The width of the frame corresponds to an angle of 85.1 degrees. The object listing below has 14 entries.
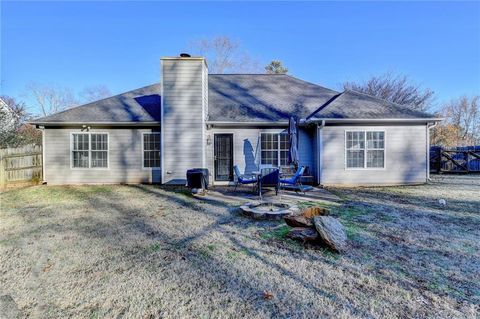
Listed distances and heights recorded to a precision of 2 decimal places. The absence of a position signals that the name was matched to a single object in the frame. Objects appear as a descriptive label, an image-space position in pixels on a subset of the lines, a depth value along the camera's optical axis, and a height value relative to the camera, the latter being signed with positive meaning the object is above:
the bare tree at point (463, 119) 28.33 +3.90
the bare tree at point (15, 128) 11.96 +1.50
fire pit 5.19 -1.15
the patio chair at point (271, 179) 7.55 -0.71
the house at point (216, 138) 10.09 +0.69
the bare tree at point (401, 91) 23.70 +5.83
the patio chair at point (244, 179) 8.38 -0.80
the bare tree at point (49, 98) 29.58 +6.67
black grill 8.19 -0.73
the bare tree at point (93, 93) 32.16 +7.77
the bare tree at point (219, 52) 26.03 +10.37
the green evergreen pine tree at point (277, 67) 26.80 +9.02
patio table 7.56 -0.66
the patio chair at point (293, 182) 8.38 -0.88
